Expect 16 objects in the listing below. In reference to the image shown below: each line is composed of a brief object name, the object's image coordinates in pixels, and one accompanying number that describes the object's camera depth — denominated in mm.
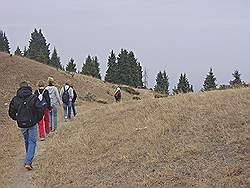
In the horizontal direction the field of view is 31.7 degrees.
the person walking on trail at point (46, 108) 12802
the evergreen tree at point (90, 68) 80188
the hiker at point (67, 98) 17738
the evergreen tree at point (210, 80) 65400
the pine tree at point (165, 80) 91206
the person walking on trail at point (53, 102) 14062
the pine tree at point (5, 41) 81144
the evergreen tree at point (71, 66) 81388
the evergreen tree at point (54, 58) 84644
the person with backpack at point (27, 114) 9867
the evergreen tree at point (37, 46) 76375
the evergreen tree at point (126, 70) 73125
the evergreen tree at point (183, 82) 76806
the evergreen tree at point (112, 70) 74500
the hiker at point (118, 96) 29309
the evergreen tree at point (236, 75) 52297
